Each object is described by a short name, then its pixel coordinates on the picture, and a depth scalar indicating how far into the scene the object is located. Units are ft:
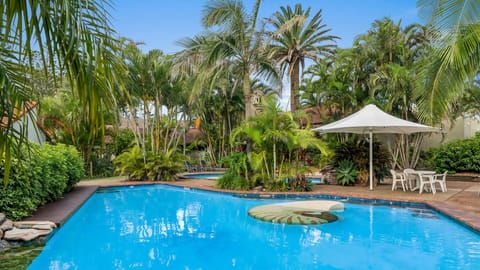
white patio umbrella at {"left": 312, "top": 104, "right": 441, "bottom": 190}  36.06
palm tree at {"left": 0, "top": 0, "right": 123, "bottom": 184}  5.86
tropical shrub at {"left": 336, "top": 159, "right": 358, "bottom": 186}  42.91
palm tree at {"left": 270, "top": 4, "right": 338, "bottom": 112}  63.79
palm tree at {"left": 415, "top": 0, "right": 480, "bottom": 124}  17.72
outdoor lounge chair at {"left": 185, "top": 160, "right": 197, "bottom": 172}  73.46
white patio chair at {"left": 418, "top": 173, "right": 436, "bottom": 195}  34.55
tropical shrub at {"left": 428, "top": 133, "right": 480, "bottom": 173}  47.57
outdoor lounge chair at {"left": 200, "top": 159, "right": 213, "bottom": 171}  76.48
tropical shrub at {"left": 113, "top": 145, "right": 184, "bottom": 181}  53.67
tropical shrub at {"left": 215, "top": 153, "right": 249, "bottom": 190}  40.68
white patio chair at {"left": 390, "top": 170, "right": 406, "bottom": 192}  37.06
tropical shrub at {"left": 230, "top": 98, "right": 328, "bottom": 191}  37.63
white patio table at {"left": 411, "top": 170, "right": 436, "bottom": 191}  34.78
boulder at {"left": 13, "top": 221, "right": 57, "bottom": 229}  22.02
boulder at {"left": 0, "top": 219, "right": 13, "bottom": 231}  20.92
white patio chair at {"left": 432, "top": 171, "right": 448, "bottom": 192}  34.94
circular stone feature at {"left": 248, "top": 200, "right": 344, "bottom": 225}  26.32
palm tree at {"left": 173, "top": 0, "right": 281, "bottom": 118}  41.81
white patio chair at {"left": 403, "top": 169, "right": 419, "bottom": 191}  36.04
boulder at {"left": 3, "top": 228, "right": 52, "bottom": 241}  20.25
